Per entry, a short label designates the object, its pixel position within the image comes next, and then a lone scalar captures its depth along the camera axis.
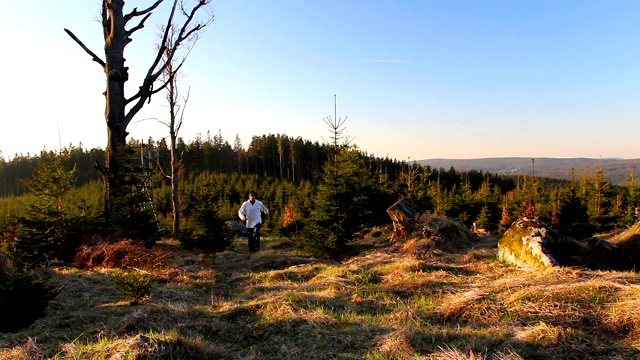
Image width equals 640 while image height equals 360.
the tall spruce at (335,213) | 9.53
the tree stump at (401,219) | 9.97
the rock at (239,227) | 19.11
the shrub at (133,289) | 4.77
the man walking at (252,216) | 10.87
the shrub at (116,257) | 7.21
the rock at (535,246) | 5.62
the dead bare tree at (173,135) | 15.74
